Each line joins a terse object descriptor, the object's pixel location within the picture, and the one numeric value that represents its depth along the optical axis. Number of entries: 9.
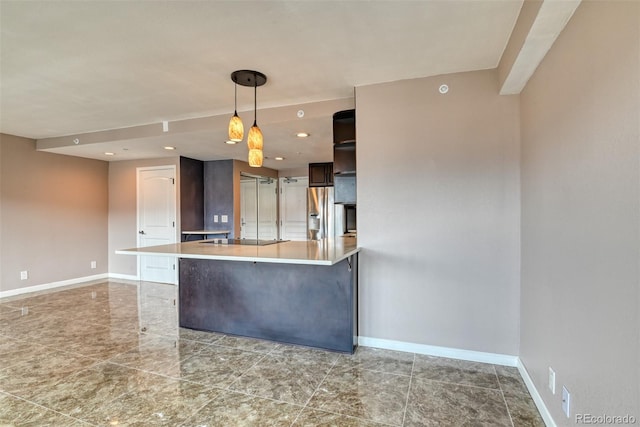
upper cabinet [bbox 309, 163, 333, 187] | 6.07
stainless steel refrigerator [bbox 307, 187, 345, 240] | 5.99
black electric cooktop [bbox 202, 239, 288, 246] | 3.32
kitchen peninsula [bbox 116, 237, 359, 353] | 2.68
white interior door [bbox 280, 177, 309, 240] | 6.90
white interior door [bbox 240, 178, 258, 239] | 7.23
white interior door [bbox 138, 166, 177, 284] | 5.53
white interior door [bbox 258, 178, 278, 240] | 7.14
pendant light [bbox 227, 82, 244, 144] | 2.41
